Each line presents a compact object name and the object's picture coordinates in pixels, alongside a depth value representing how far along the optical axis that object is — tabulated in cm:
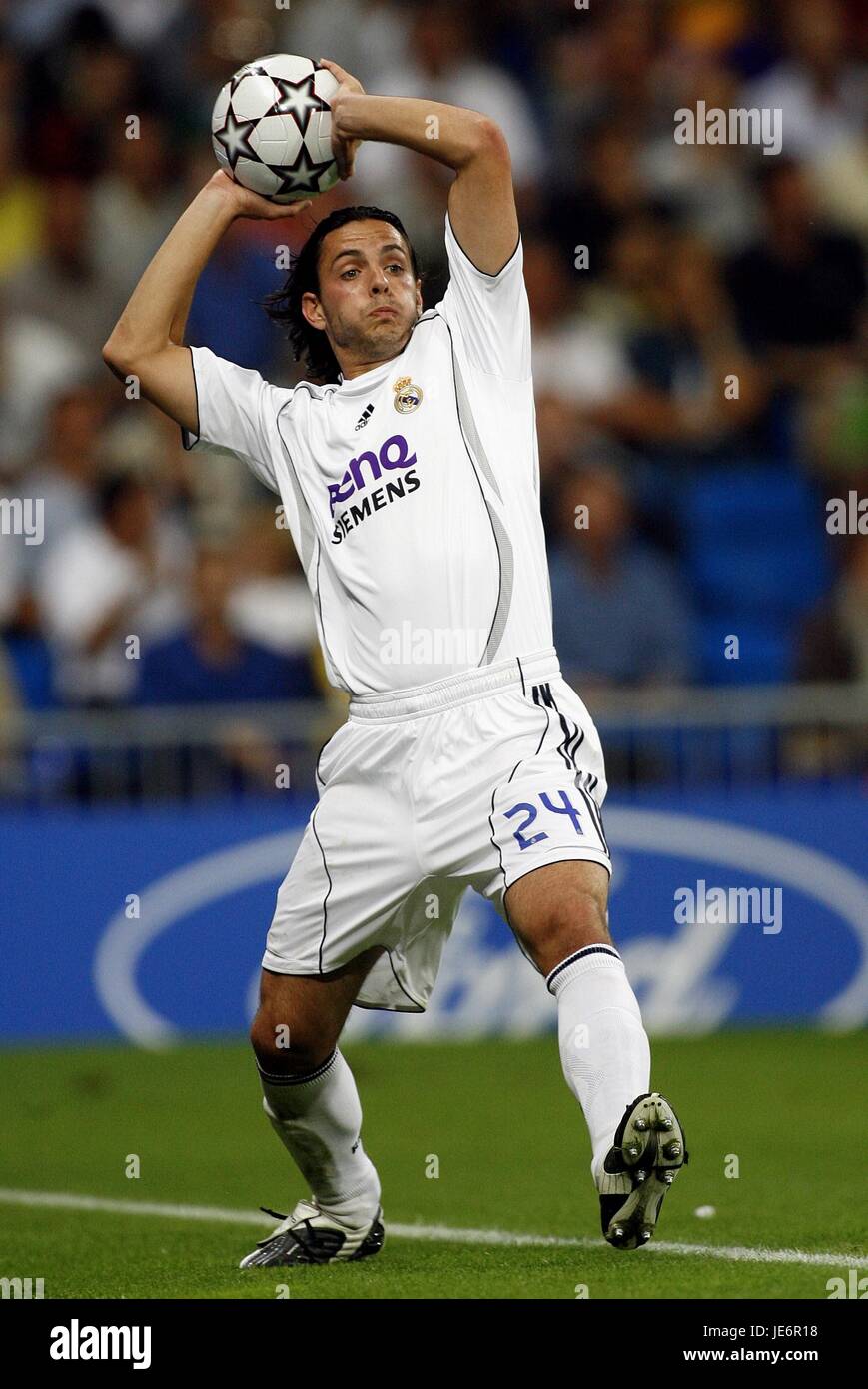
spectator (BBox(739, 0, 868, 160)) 1658
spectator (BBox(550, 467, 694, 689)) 1320
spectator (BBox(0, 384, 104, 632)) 1397
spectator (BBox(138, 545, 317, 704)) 1263
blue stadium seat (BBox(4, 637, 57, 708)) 1323
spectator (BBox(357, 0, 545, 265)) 1562
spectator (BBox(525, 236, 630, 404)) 1509
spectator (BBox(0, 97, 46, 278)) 1588
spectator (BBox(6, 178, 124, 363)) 1559
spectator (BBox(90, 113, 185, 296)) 1571
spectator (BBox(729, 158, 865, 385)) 1573
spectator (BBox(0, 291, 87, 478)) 1480
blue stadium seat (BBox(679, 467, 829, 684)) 1513
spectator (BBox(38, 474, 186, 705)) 1294
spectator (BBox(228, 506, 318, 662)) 1330
